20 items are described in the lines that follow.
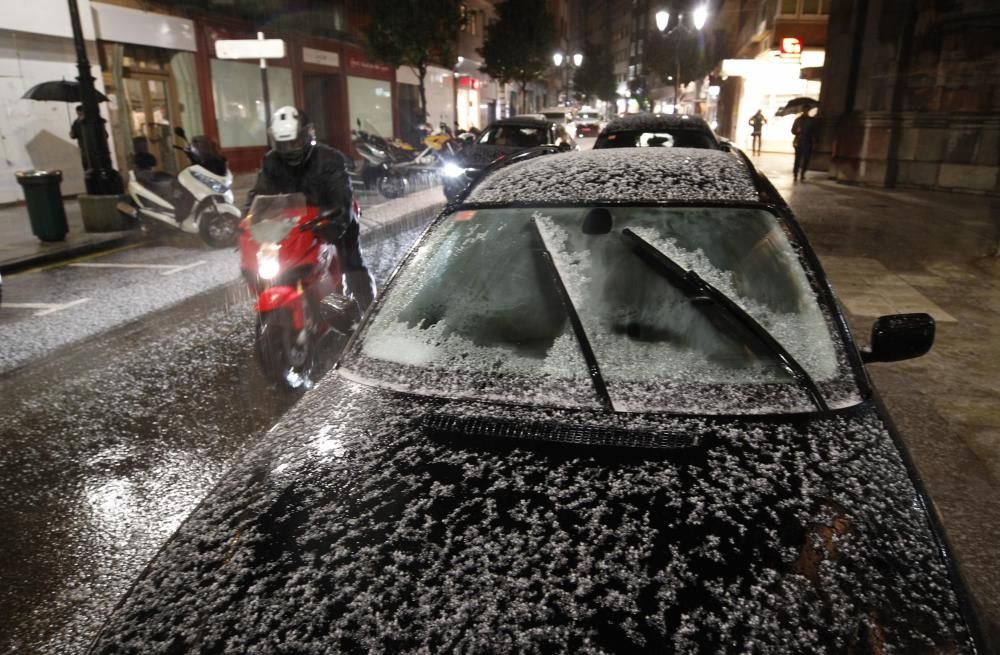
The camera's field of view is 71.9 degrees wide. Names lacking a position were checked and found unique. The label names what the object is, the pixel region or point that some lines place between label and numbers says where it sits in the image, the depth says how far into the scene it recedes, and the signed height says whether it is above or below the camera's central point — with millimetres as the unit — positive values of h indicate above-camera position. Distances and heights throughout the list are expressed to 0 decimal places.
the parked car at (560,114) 34375 +395
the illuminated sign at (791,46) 25469 +2655
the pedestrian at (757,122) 28375 -35
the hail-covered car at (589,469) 1229 -776
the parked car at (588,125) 43375 -191
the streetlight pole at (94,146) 11070 -347
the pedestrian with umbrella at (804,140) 18141 -486
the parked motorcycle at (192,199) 10227 -1088
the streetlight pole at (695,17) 16656 +2466
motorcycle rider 4914 -346
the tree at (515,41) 41594 +4760
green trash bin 9944 -1103
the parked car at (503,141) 13047 -354
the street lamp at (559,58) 45397 +4106
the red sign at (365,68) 27141 +2192
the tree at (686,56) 42469 +4230
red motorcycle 4473 -989
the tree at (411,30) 24453 +3217
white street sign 11242 +1180
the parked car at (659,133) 9516 -157
